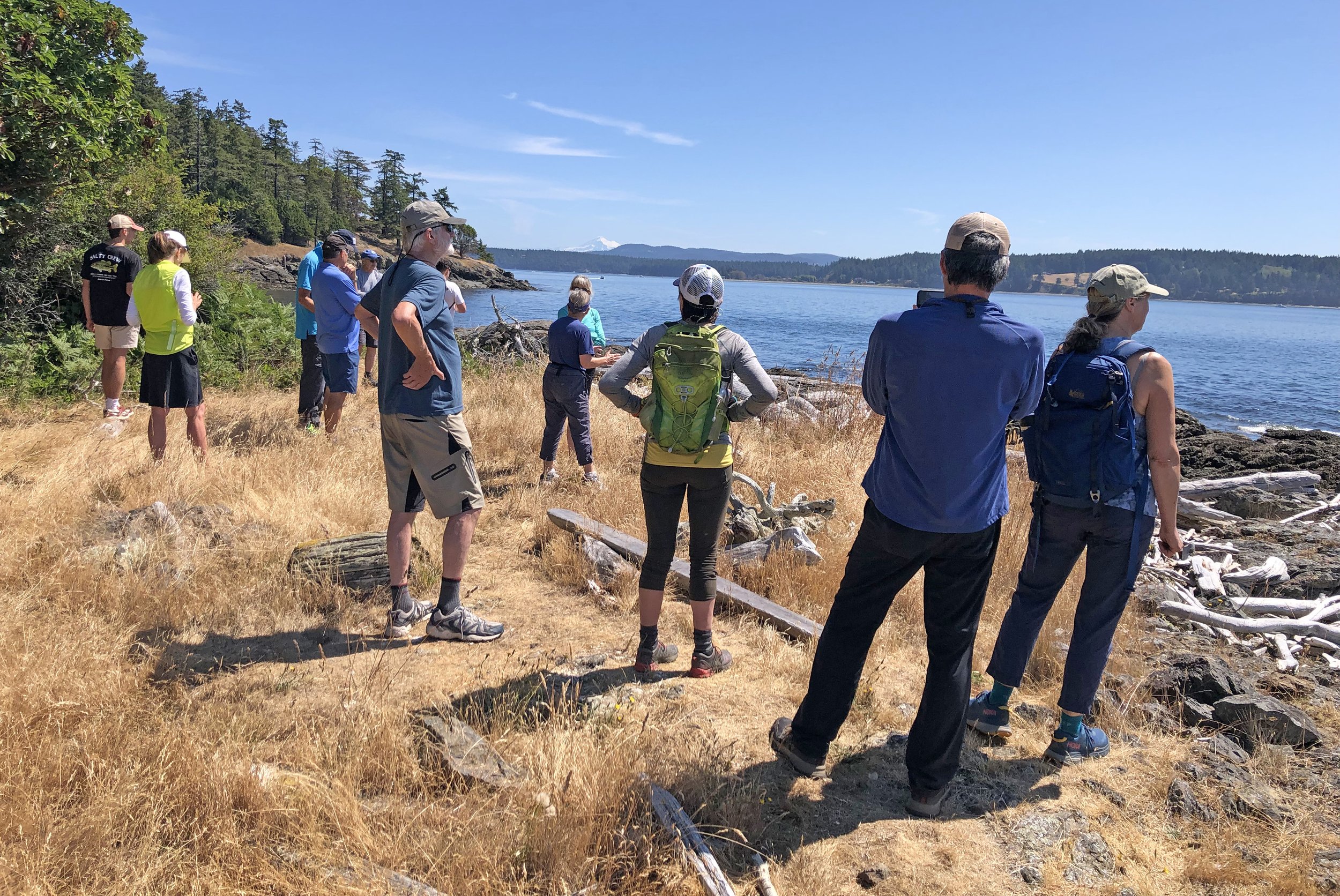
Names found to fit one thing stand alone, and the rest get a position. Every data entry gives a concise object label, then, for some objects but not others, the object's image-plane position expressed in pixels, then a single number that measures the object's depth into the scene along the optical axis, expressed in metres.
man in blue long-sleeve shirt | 2.54
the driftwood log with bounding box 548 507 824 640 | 4.50
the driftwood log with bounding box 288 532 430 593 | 4.45
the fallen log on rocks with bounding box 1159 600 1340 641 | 5.18
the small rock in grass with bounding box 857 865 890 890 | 2.54
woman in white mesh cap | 3.33
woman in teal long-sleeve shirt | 6.97
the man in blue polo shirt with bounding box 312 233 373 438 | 6.95
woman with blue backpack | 3.03
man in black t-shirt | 6.72
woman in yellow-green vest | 5.64
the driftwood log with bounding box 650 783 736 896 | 2.33
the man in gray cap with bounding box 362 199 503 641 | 3.71
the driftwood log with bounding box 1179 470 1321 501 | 10.13
